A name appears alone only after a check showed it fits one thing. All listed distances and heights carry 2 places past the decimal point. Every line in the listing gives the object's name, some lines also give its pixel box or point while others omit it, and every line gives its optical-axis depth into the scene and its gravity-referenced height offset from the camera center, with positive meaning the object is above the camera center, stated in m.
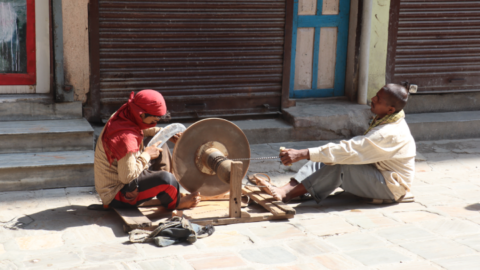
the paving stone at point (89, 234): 4.09 -1.56
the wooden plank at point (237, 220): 4.39 -1.51
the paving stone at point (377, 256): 3.88 -1.56
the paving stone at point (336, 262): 3.78 -1.56
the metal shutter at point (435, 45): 7.51 -0.12
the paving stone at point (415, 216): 4.68 -1.52
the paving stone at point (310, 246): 4.00 -1.56
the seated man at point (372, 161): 4.68 -1.08
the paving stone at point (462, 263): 3.80 -1.55
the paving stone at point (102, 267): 3.63 -1.57
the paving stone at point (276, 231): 4.27 -1.55
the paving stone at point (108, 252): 3.78 -1.56
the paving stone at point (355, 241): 4.12 -1.55
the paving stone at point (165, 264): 3.66 -1.56
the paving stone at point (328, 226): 4.39 -1.55
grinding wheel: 4.70 -1.04
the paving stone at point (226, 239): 4.08 -1.55
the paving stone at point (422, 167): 6.27 -1.49
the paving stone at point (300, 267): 3.73 -1.57
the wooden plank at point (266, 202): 4.57 -1.46
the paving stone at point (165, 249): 3.87 -1.56
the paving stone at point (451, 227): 4.43 -1.53
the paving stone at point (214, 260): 3.73 -1.56
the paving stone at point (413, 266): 3.78 -1.56
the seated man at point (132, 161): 4.20 -1.03
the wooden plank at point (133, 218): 4.18 -1.46
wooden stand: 4.32 -1.49
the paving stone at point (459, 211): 4.82 -1.52
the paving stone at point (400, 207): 4.92 -1.52
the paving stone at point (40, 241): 3.95 -1.57
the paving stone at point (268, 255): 3.84 -1.56
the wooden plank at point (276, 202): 4.60 -1.45
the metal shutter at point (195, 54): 6.34 -0.31
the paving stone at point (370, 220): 4.54 -1.54
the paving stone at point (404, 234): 4.28 -1.54
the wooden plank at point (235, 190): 4.37 -1.26
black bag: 4.03 -1.50
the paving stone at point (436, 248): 4.00 -1.55
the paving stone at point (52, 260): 3.65 -1.57
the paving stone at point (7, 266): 3.59 -1.57
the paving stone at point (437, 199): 5.13 -1.51
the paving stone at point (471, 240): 4.18 -1.54
